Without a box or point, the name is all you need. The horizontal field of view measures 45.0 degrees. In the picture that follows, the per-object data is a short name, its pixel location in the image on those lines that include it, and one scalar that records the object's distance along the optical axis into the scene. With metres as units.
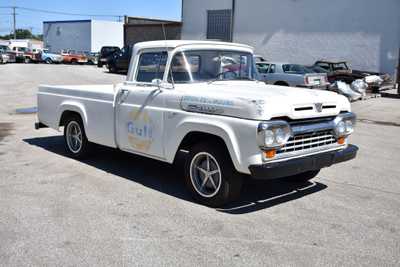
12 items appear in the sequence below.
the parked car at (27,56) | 47.50
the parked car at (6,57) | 44.19
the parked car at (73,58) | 47.84
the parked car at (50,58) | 47.22
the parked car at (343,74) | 21.83
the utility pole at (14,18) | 91.50
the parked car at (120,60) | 30.50
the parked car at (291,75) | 17.94
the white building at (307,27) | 26.00
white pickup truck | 4.94
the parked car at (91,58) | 49.31
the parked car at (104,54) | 39.15
